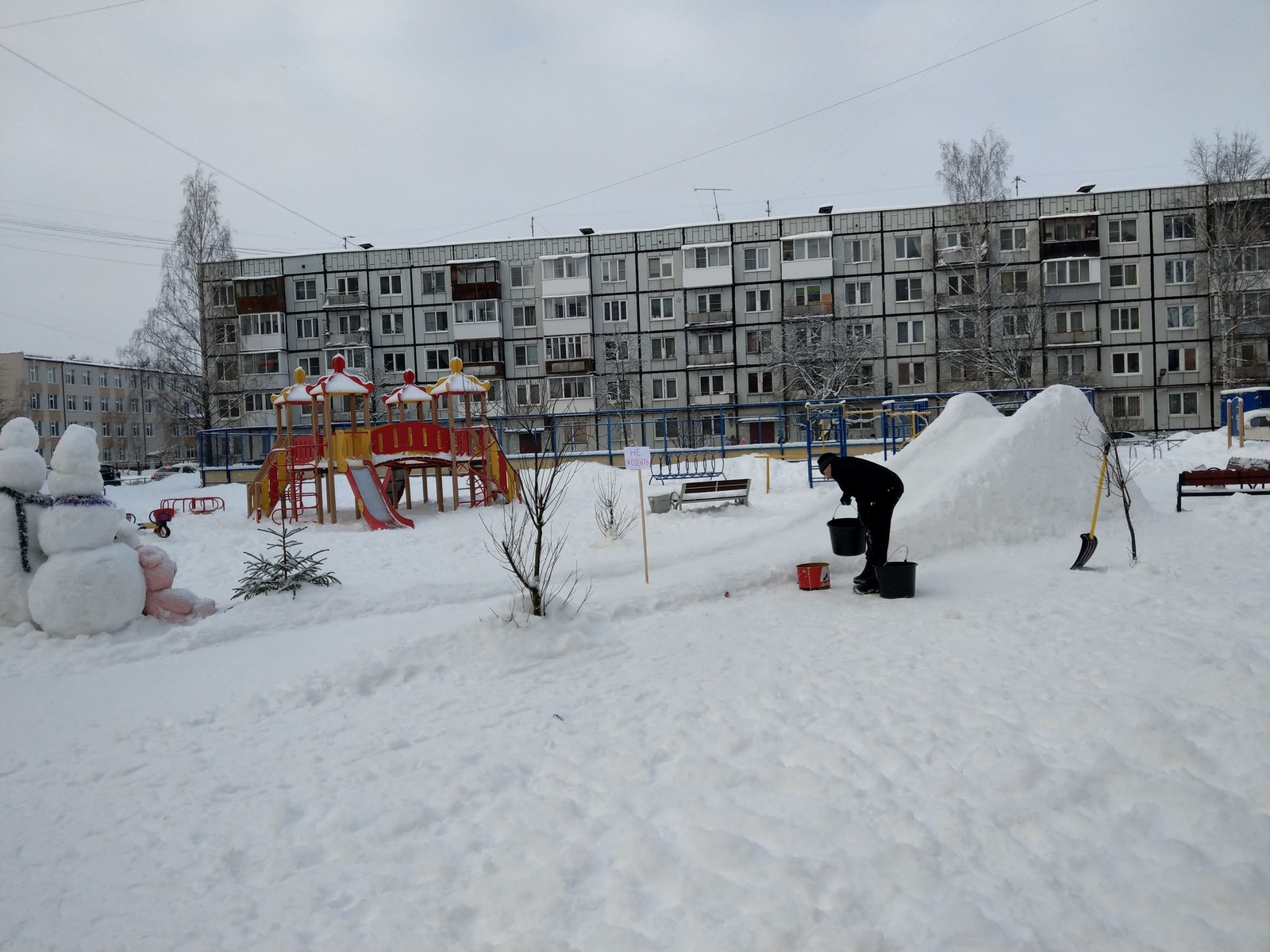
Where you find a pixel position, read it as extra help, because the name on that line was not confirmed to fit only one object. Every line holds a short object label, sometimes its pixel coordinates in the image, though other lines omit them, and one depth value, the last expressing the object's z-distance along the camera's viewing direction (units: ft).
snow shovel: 28.78
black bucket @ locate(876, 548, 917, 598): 26.73
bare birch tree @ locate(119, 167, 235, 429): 104.27
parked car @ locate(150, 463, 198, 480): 133.39
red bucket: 29.14
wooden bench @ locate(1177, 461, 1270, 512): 41.47
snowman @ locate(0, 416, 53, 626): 23.20
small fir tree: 28.02
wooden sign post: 33.65
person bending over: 27.50
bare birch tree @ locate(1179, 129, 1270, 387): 107.86
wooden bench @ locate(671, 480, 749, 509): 52.49
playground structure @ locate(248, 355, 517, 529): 55.01
